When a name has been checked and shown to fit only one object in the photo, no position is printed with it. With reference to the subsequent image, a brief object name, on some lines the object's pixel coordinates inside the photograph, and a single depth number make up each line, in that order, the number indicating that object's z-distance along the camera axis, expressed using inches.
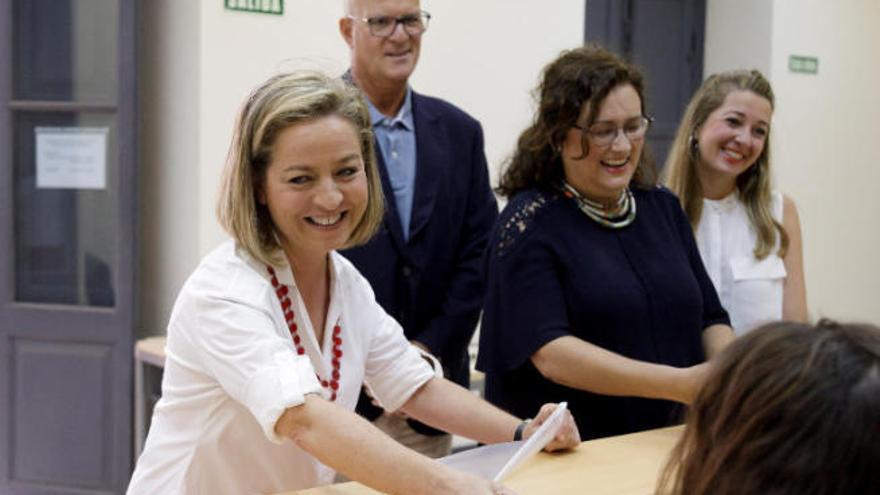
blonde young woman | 115.8
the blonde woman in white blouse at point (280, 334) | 68.1
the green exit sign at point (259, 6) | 170.1
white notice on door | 174.9
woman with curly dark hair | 92.7
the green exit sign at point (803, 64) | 261.7
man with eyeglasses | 113.2
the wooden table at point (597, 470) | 77.3
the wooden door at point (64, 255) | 172.9
